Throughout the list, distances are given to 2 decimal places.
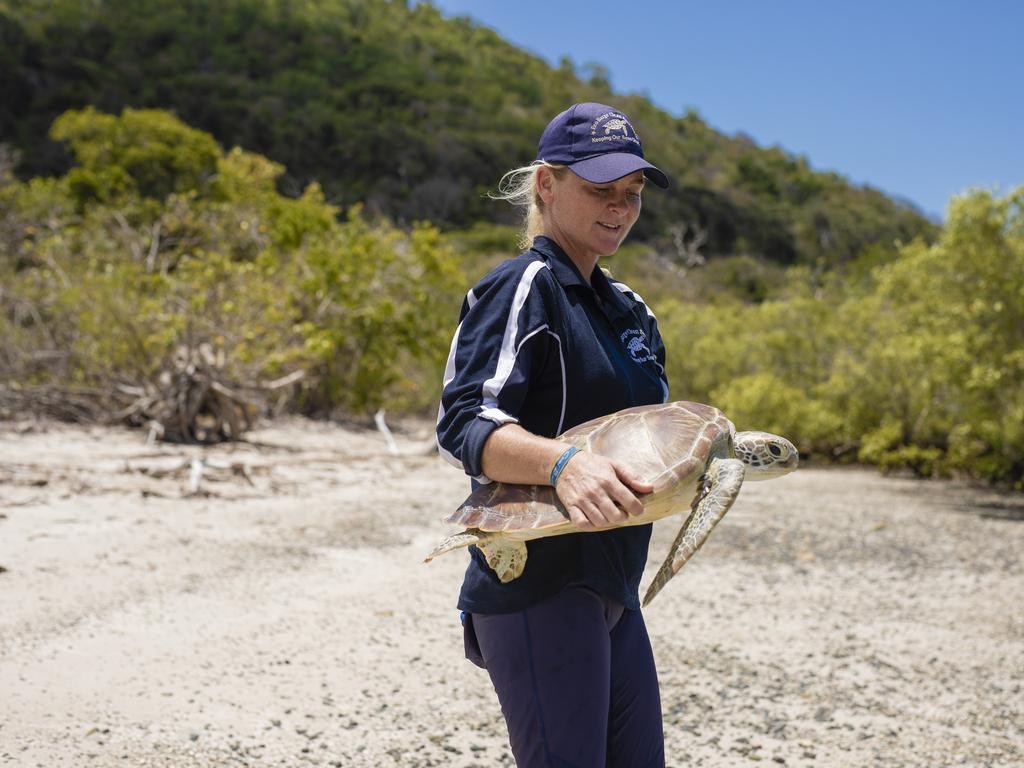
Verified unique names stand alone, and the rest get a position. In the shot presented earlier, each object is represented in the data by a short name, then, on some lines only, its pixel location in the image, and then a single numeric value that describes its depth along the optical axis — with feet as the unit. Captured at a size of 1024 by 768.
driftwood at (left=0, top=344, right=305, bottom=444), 37.45
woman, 5.68
